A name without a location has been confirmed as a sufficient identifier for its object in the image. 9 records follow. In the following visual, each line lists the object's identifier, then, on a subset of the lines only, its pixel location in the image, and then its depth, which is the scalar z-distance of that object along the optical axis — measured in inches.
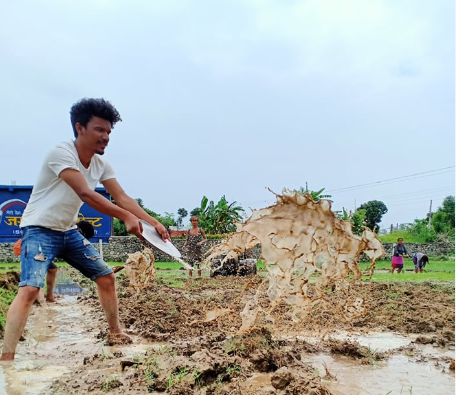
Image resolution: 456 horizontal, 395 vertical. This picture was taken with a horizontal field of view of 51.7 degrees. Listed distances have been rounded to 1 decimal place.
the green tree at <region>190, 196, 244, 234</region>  1059.3
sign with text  771.4
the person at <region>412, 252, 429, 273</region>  641.6
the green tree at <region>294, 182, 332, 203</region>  892.5
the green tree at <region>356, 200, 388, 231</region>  2168.8
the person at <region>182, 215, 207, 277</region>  429.9
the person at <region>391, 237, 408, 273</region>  605.6
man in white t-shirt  127.7
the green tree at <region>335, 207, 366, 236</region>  1027.4
